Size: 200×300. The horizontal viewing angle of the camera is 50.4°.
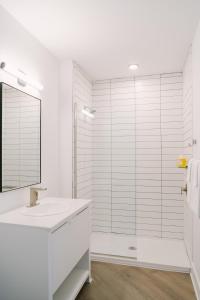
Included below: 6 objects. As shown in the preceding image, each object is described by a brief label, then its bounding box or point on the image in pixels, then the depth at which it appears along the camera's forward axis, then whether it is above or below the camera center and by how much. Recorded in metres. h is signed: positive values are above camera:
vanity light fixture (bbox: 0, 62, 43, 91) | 1.75 +0.70
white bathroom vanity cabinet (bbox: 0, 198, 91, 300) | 1.44 -0.72
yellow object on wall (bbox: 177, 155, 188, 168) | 2.50 -0.10
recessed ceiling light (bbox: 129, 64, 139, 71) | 2.94 +1.21
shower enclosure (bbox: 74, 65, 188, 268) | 3.19 -0.06
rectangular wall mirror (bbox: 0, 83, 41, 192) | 1.77 +0.13
